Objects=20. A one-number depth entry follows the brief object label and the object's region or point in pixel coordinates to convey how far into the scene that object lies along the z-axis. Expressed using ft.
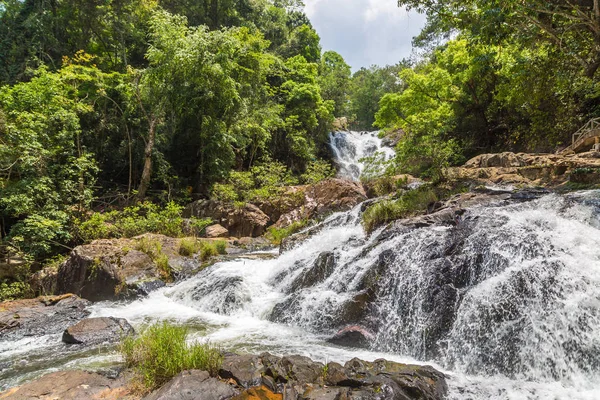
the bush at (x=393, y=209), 31.95
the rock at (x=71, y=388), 11.35
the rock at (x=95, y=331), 19.89
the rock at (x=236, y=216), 50.67
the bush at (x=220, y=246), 39.64
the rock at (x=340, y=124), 97.07
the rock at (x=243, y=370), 12.01
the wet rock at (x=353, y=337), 18.30
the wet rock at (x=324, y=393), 10.93
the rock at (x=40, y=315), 23.07
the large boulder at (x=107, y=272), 30.30
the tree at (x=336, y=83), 106.22
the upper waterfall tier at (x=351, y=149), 83.82
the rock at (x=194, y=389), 10.64
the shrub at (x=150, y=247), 35.19
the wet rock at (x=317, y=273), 25.68
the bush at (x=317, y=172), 62.40
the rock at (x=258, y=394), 10.95
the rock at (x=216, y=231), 47.31
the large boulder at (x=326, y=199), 49.21
